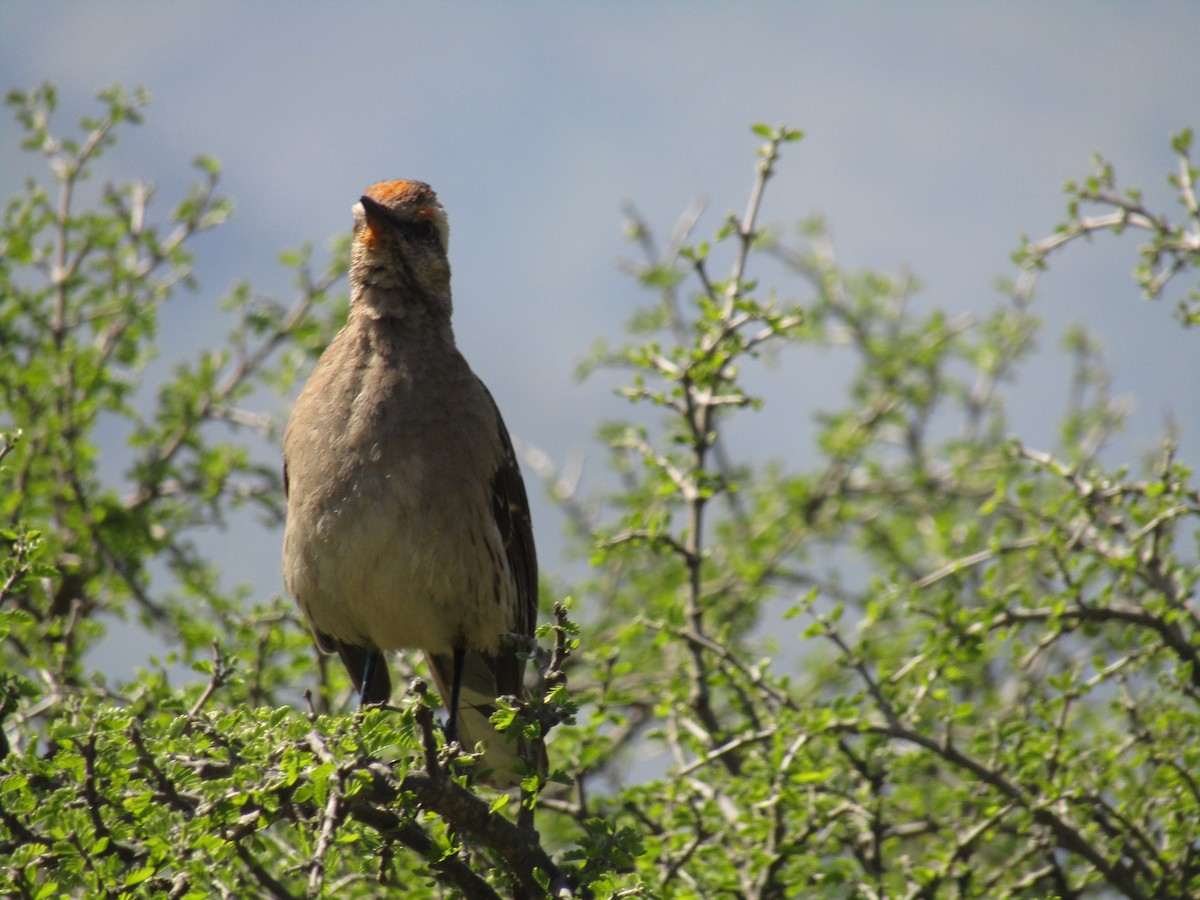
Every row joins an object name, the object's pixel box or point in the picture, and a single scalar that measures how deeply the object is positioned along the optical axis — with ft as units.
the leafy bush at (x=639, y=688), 21.71
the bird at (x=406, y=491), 31.65
